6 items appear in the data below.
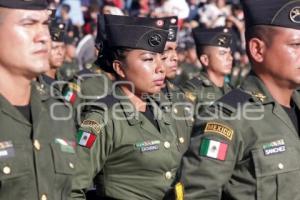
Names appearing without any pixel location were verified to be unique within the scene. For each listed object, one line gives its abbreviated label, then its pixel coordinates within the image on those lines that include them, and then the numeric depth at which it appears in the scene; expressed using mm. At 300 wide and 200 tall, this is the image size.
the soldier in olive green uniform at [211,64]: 20078
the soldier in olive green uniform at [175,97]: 13625
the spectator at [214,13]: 35469
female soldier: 11414
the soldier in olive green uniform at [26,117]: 8016
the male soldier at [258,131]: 8172
